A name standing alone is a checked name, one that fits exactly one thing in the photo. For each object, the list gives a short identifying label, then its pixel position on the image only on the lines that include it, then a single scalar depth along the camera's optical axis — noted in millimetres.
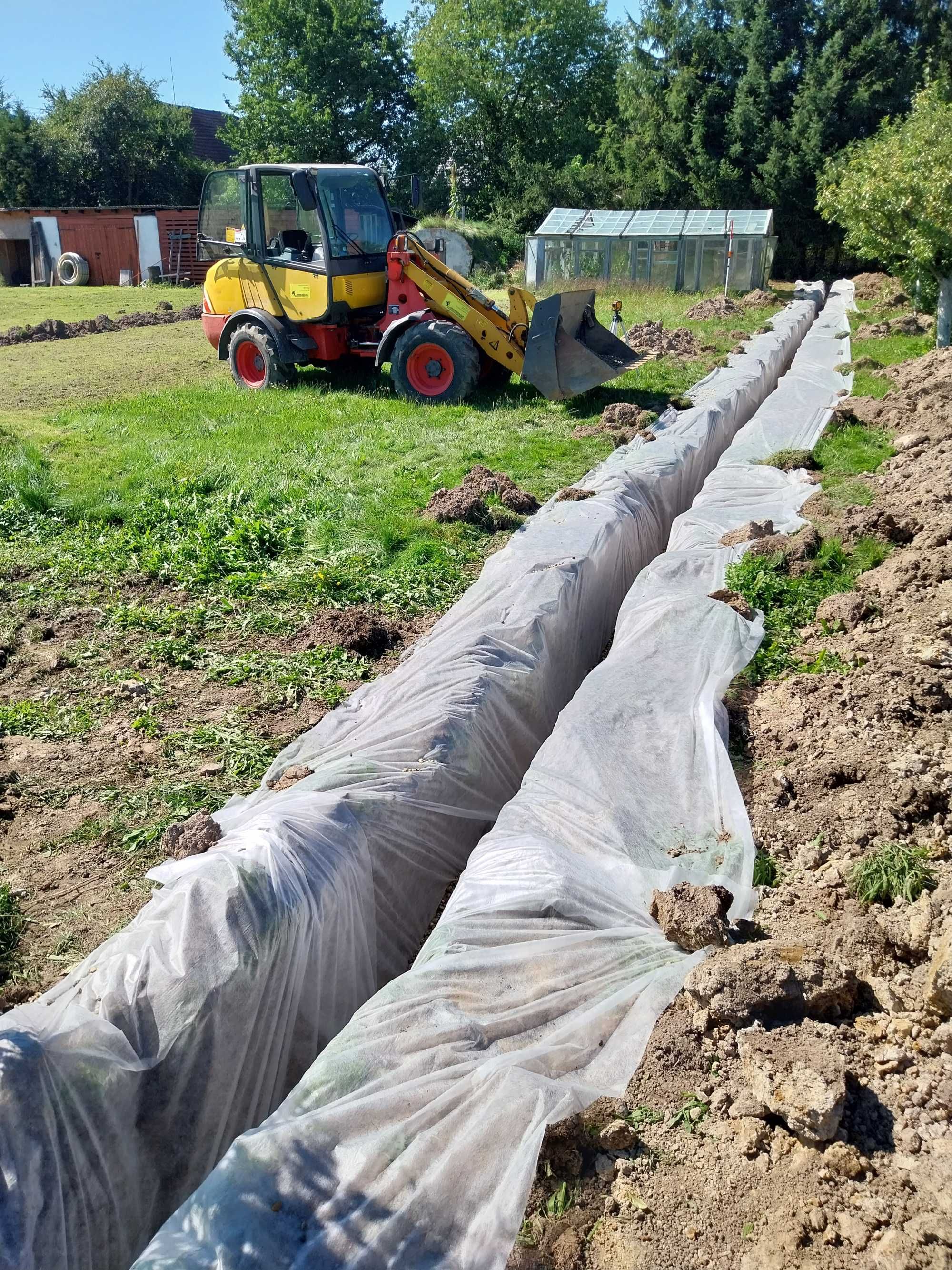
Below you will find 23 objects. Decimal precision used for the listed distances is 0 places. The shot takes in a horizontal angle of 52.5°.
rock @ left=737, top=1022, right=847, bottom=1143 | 2311
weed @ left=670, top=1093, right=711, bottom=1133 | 2484
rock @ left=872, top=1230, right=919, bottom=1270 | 2029
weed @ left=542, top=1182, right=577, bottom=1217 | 2322
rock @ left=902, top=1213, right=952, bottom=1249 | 2061
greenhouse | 24062
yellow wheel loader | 10727
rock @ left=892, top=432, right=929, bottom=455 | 8508
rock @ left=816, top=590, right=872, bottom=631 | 5195
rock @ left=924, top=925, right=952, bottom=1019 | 2582
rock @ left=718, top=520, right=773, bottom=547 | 6387
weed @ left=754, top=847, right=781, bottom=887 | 3500
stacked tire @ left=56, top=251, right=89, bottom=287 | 30016
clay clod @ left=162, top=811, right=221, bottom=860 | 3703
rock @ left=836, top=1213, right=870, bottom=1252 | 2098
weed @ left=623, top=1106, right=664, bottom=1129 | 2498
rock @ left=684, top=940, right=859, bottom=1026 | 2639
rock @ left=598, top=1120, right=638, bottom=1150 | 2434
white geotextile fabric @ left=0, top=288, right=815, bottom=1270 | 2576
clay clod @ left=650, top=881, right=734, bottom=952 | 2951
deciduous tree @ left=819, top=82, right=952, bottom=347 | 12258
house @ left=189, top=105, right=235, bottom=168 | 43531
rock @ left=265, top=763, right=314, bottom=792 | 3961
